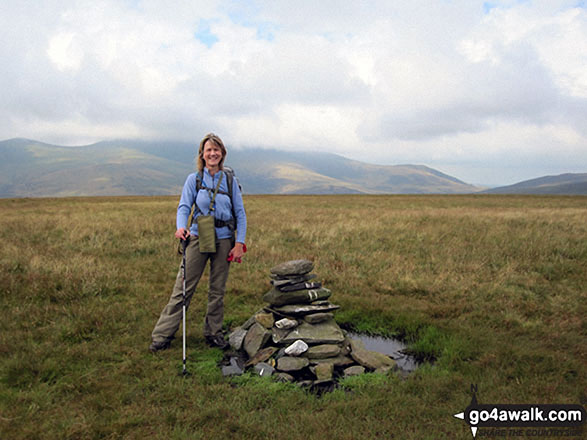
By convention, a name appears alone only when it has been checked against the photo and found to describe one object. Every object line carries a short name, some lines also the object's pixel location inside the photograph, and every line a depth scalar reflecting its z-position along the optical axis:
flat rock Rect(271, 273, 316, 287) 6.95
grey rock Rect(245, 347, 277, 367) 5.90
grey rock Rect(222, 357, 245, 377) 5.52
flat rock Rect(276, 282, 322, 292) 6.85
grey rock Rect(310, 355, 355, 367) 5.88
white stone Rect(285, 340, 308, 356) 5.96
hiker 5.87
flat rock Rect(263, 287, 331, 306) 6.82
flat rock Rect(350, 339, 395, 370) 5.75
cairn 5.67
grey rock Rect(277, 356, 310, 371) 5.66
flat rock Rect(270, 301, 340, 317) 6.64
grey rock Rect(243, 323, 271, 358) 6.26
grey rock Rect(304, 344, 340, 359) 5.96
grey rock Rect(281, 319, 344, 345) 6.17
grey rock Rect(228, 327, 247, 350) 6.52
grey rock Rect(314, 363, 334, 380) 5.48
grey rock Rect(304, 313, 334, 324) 6.59
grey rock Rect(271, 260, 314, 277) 6.95
